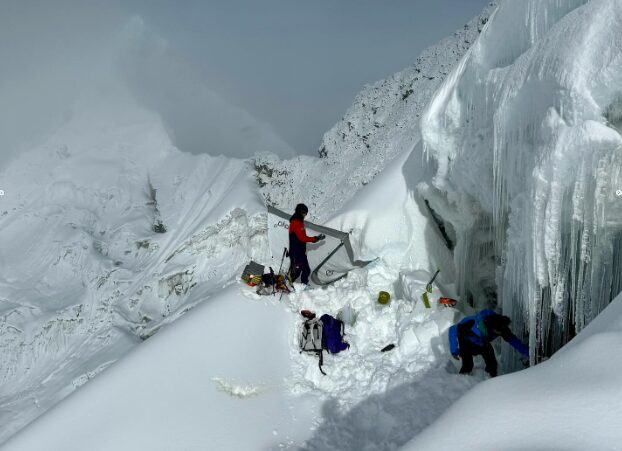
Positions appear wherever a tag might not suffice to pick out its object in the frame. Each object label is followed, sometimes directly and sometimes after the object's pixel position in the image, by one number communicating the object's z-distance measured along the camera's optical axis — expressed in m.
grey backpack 6.64
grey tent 8.02
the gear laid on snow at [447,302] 6.59
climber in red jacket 7.75
